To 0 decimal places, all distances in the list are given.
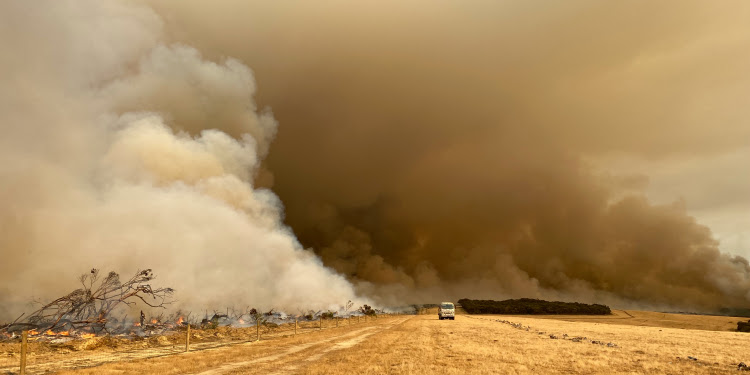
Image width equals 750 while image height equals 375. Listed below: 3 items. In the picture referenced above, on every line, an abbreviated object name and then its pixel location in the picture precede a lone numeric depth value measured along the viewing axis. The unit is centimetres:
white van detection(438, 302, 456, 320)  10969
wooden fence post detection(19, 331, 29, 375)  2292
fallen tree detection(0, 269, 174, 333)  3008
